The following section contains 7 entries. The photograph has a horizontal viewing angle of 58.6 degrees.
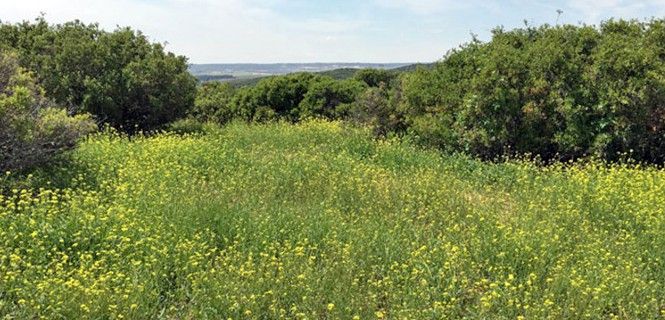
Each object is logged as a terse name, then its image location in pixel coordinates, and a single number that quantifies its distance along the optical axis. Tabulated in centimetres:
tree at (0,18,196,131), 1312
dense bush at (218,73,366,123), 2088
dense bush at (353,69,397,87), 2469
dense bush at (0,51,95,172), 723
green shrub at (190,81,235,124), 1908
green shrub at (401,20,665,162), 1005
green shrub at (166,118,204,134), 1385
